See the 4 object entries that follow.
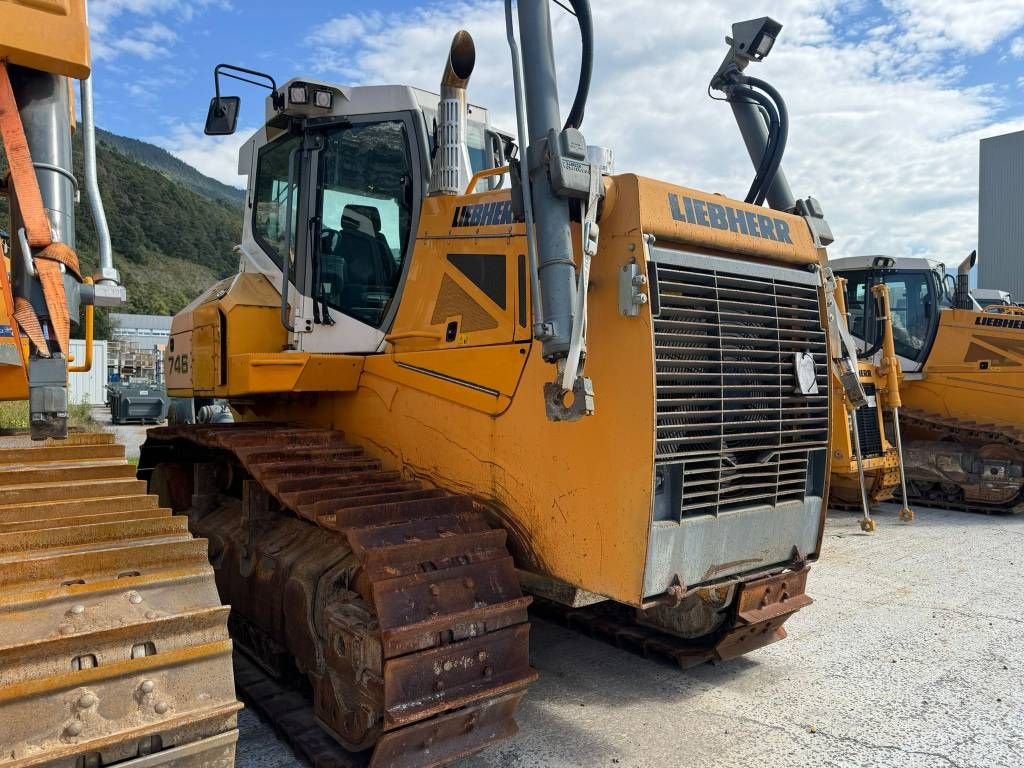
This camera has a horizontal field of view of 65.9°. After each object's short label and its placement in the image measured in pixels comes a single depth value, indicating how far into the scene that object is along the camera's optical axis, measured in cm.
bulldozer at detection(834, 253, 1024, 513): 952
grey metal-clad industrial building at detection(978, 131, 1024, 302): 3203
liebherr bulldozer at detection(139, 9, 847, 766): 305
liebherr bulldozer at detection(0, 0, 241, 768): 205
